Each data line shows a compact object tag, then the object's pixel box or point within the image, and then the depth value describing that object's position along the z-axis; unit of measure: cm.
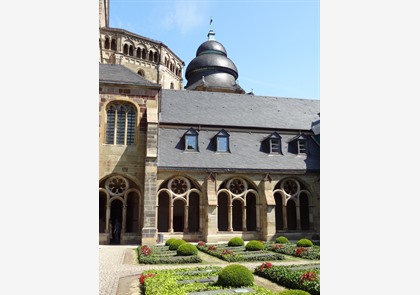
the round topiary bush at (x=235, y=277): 879
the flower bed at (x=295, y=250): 1490
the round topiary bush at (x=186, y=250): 1491
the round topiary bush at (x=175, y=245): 1685
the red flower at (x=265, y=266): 1112
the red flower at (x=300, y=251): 1521
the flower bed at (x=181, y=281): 803
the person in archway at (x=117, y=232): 2122
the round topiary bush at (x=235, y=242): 1843
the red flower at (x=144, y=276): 938
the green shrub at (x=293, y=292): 653
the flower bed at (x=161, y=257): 1338
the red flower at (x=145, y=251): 1477
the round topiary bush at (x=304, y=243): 1805
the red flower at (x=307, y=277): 888
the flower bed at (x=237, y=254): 1424
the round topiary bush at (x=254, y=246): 1680
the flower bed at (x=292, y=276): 860
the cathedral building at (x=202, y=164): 2083
